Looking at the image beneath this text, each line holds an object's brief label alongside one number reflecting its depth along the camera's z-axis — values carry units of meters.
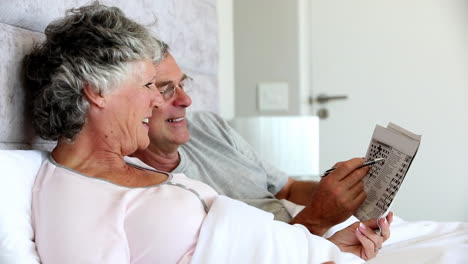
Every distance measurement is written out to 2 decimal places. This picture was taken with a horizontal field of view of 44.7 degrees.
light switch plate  3.31
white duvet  1.15
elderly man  1.51
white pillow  1.05
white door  3.14
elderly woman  1.09
